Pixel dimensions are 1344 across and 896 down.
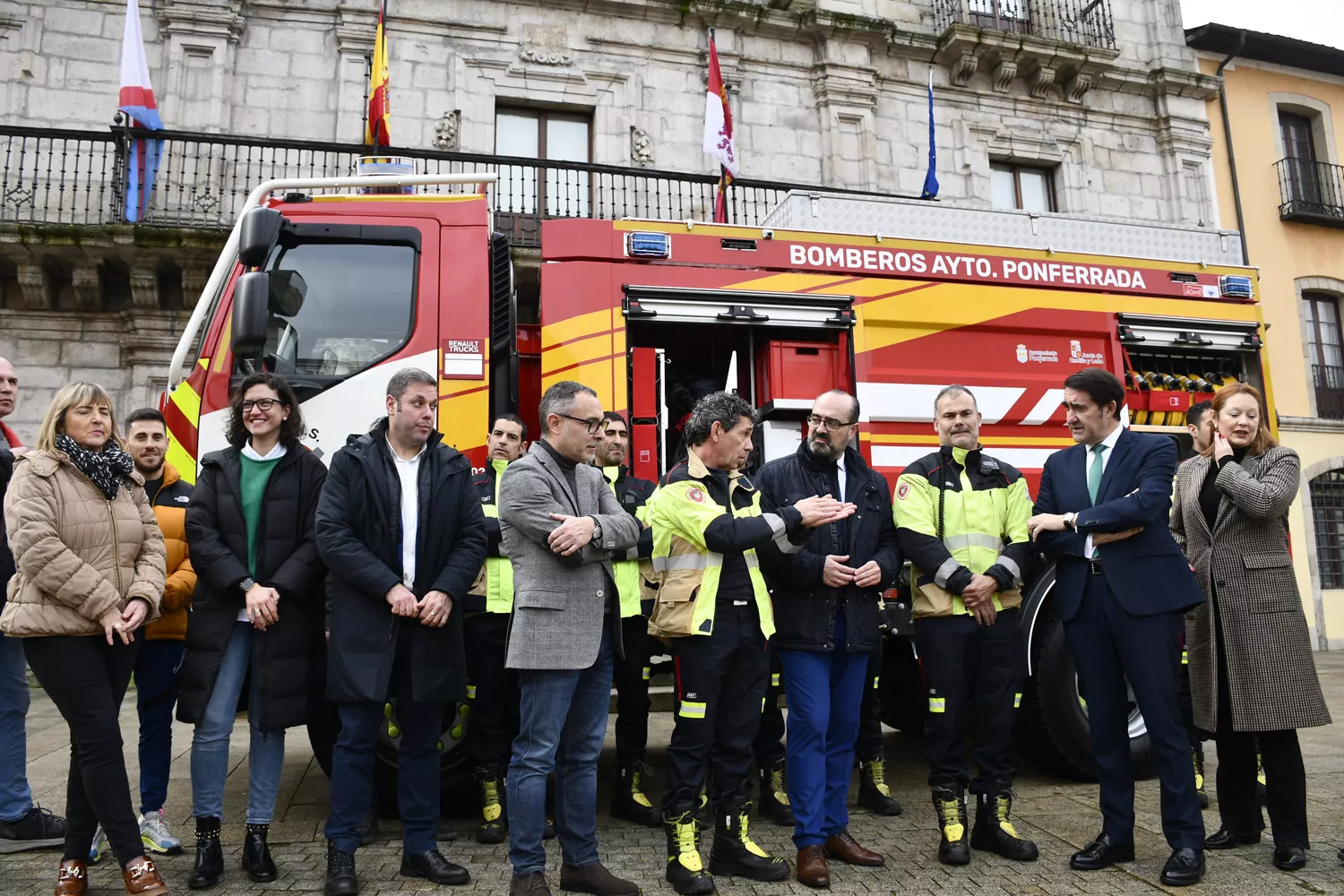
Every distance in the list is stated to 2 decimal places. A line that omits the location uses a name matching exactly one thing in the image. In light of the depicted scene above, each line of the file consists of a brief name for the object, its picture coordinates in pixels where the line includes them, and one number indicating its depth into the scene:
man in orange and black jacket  3.97
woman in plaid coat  3.81
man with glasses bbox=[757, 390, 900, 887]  3.66
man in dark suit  3.75
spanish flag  10.99
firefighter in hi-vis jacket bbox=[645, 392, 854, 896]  3.55
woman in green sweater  3.60
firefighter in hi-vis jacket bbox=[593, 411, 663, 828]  4.49
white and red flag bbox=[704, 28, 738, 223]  11.66
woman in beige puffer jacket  3.27
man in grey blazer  3.32
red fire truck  4.88
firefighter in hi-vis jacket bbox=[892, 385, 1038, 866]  3.93
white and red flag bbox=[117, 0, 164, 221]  11.03
